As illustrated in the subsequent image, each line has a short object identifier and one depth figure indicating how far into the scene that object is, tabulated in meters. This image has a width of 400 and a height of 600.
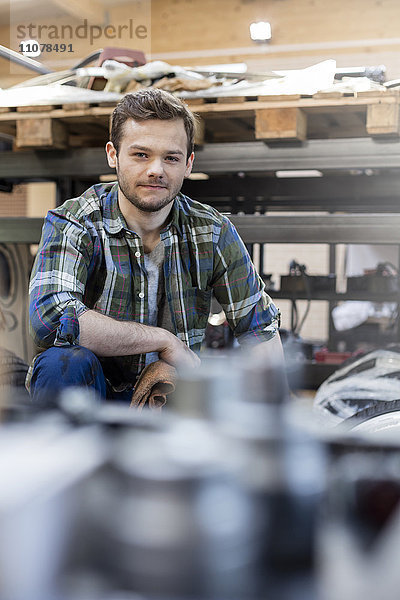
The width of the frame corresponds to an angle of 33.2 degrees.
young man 2.05
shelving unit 2.56
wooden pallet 2.55
